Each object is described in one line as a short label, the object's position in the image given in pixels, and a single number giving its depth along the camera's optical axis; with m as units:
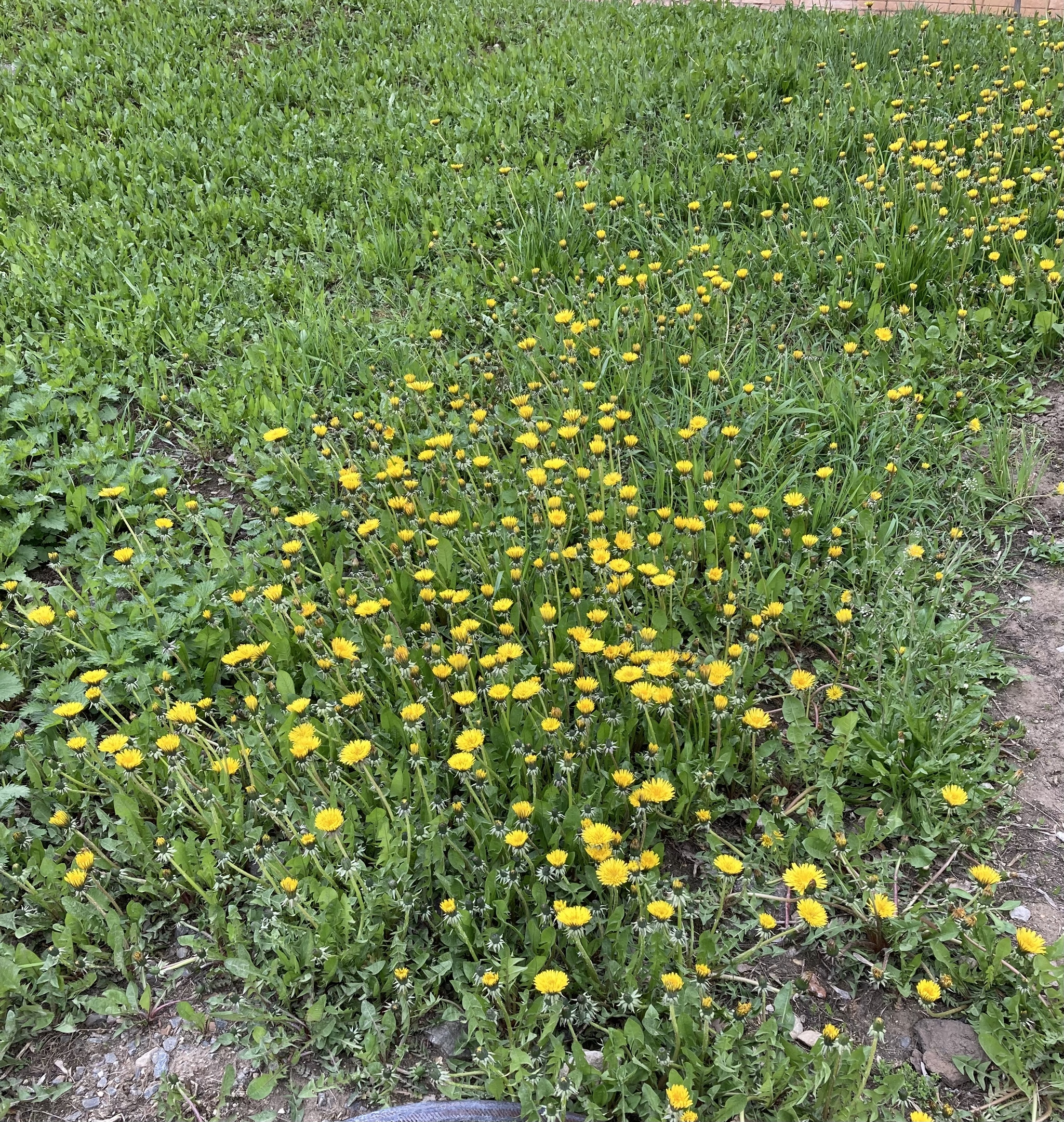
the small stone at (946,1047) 1.96
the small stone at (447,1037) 2.09
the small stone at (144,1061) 2.13
